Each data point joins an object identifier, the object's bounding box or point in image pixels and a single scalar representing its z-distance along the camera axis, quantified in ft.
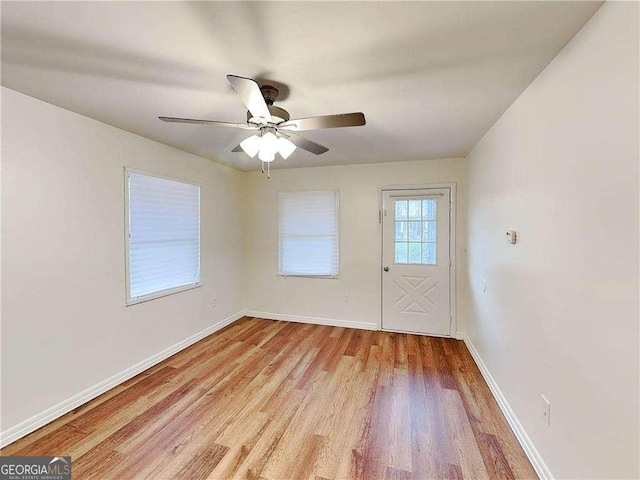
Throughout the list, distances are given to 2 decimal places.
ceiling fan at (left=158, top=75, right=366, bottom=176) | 5.33
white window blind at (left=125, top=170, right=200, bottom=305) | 9.07
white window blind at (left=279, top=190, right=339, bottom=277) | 13.66
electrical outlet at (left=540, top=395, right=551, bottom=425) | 5.11
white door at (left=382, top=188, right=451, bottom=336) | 12.30
